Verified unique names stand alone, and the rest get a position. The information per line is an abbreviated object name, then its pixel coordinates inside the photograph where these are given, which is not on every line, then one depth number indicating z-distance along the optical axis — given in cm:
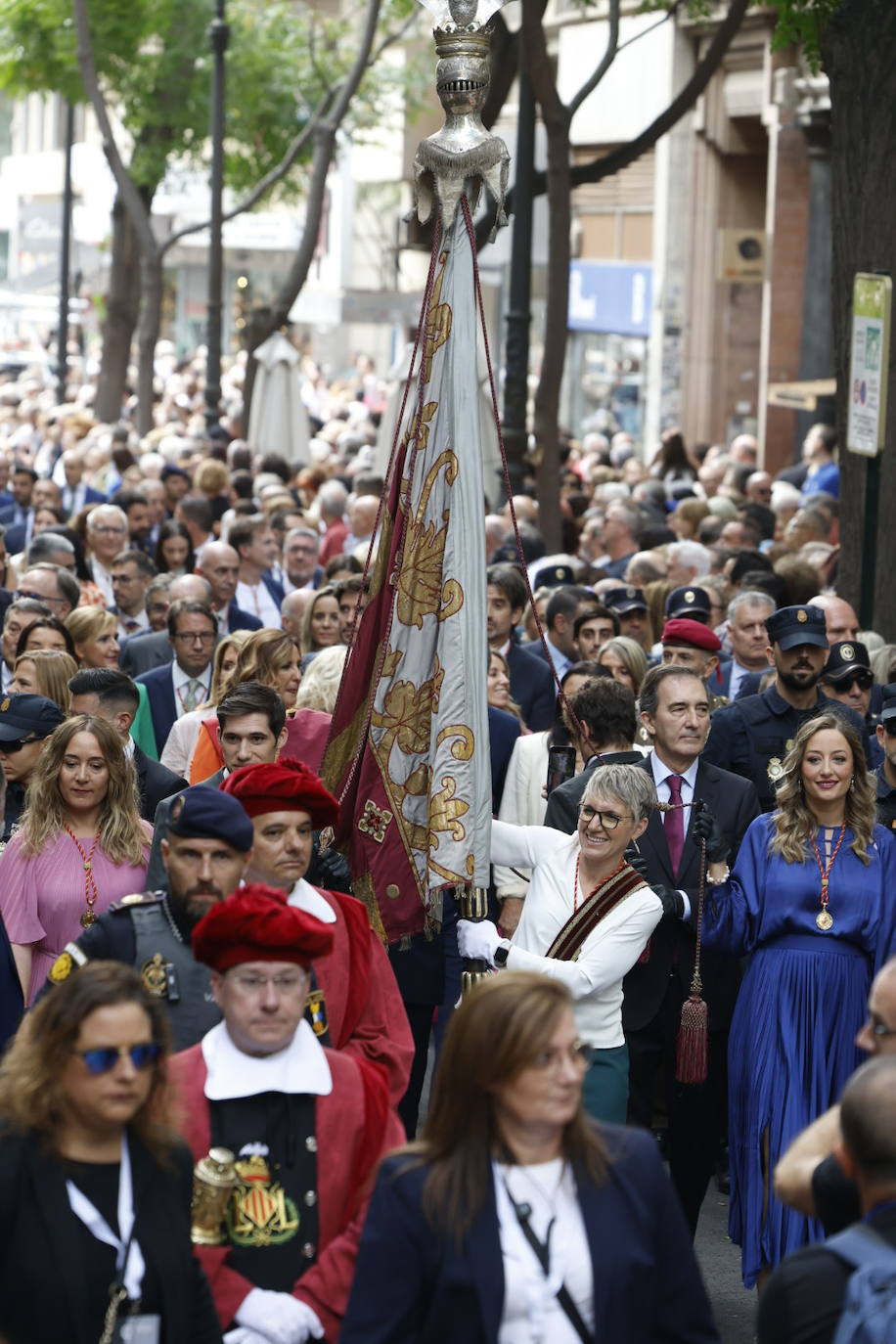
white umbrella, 5122
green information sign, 2405
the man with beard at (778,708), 1800
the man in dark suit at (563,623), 2356
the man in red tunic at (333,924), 1122
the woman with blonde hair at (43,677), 1812
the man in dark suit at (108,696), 1764
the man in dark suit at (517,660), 2184
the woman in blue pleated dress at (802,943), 1445
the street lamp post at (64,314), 8112
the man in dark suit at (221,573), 2675
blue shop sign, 7250
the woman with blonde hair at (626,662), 2012
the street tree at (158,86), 6244
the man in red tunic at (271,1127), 939
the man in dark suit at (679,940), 1520
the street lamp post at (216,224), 5091
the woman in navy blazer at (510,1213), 807
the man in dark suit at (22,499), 3872
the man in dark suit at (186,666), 2122
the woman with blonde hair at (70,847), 1403
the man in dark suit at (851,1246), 761
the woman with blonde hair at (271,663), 1856
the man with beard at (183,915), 1073
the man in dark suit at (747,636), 2187
